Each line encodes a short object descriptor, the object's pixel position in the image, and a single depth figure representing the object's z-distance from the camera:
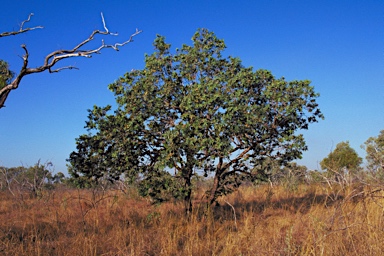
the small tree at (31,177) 18.77
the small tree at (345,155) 30.41
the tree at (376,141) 27.25
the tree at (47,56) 6.49
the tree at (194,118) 7.60
